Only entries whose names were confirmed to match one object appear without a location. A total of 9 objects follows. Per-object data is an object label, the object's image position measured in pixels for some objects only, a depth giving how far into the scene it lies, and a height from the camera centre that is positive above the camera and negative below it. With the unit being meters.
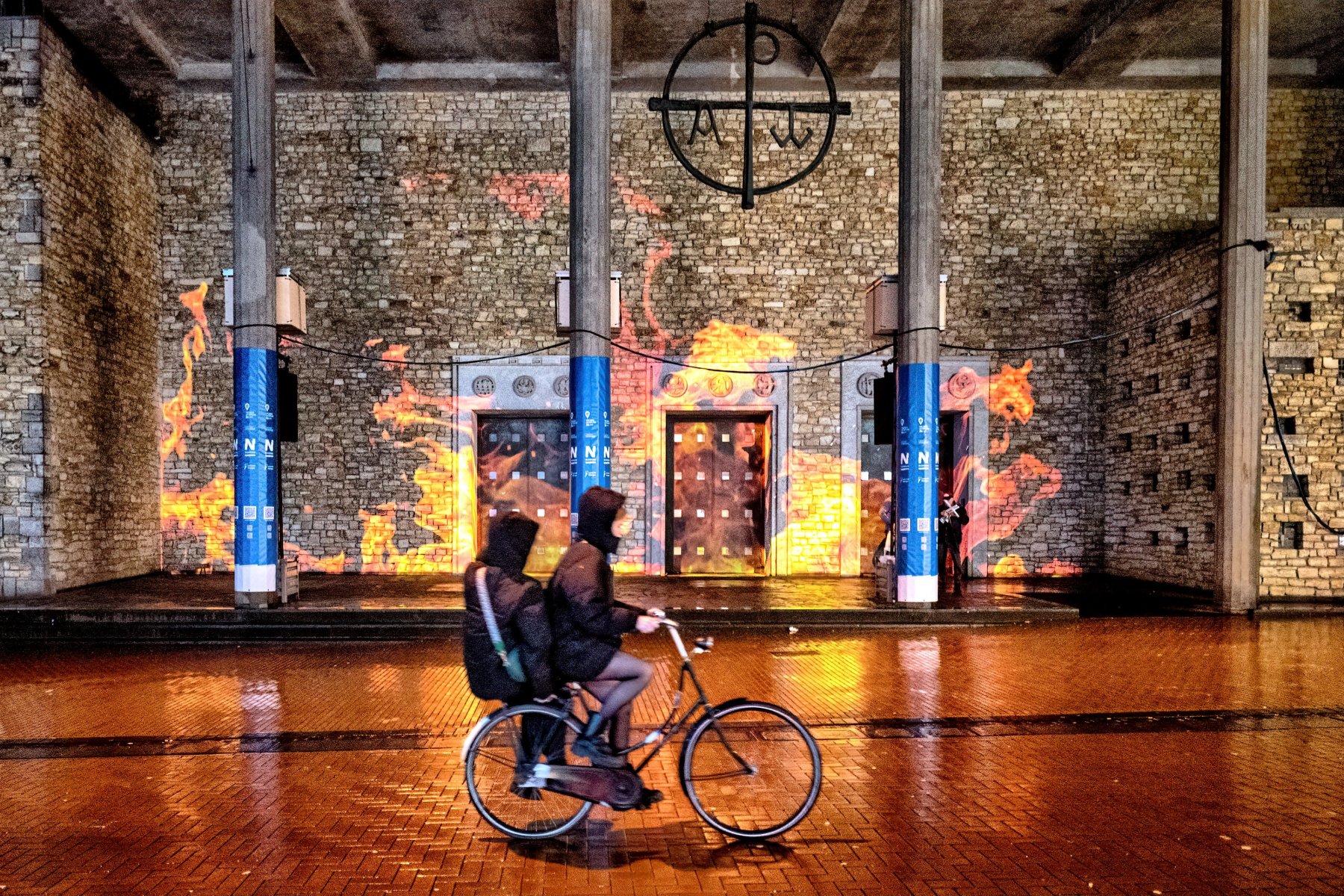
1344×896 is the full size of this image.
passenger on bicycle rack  3.96 -0.87
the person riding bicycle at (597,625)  4.00 -0.86
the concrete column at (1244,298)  11.72 +1.92
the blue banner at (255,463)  11.10 -0.33
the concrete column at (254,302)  11.00 +1.71
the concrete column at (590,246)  11.48 +2.54
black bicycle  4.00 -1.52
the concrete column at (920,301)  11.40 +1.82
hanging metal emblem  9.50 +3.79
